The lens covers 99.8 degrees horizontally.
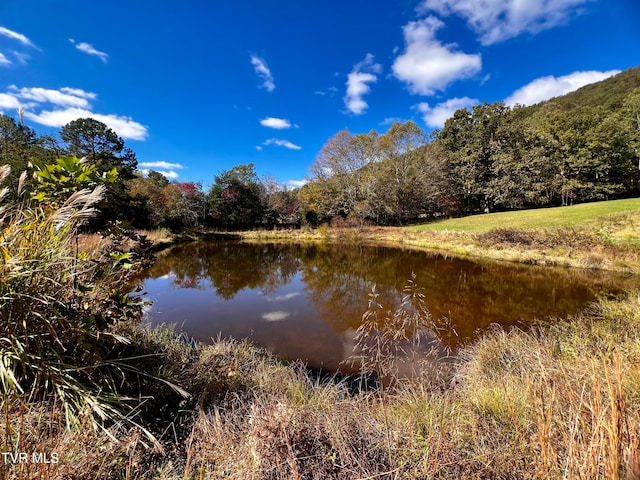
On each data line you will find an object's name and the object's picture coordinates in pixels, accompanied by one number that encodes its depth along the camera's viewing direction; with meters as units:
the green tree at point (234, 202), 28.97
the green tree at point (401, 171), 26.78
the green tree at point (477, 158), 28.91
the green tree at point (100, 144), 18.59
